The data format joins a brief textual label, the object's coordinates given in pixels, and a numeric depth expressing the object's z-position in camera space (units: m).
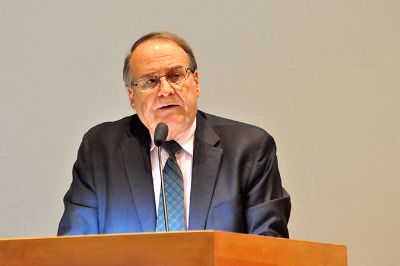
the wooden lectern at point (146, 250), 3.96
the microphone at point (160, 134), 5.46
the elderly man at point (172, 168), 6.02
